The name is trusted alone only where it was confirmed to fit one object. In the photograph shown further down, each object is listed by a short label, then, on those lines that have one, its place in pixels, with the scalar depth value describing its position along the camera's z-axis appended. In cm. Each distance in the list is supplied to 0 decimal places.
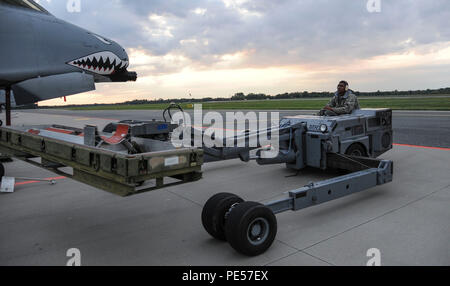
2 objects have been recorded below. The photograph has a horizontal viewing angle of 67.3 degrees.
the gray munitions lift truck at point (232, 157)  330
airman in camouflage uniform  740
